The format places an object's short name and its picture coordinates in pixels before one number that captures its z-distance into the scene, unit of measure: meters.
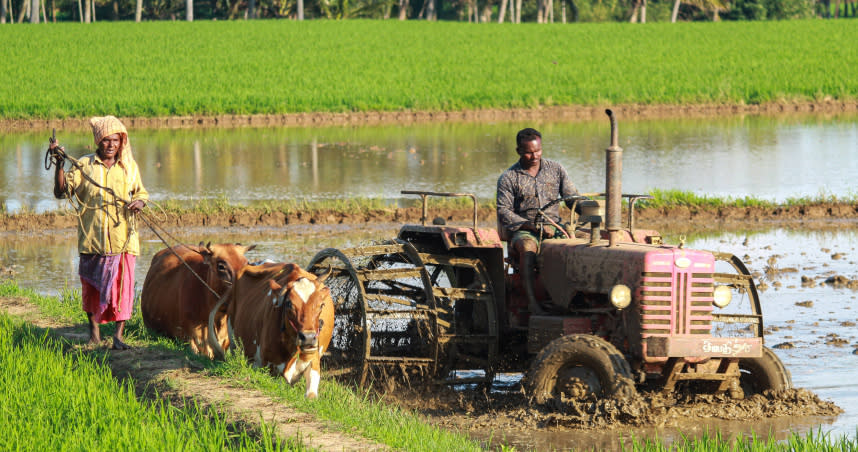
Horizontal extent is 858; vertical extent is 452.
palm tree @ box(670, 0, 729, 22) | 145.55
